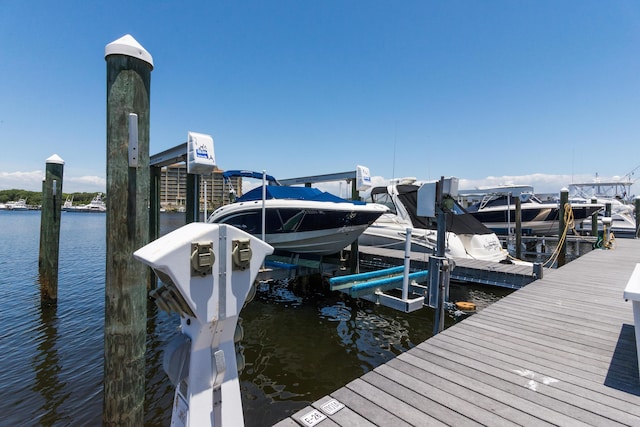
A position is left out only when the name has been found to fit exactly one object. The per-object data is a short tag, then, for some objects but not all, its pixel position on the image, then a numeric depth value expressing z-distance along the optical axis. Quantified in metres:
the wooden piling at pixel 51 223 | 8.46
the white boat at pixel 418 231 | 11.01
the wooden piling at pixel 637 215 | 17.36
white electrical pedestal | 1.69
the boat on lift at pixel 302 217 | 8.66
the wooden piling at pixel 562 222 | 12.45
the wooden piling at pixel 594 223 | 19.01
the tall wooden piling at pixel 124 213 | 2.78
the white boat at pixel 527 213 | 20.03
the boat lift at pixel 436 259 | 4.61
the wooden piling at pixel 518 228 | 13.58
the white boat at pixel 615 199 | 23.58
